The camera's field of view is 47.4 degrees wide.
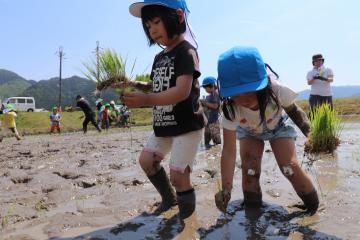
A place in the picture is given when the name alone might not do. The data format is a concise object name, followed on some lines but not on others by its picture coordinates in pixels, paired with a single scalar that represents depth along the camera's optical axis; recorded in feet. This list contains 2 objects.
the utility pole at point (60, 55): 175.22
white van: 142.00
